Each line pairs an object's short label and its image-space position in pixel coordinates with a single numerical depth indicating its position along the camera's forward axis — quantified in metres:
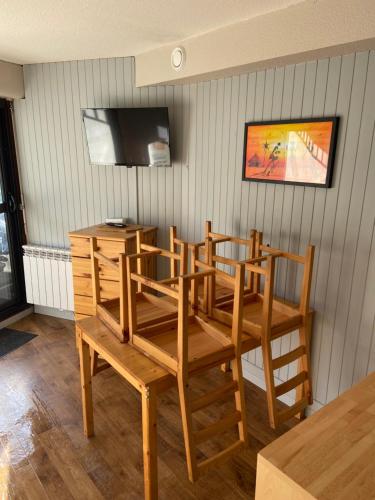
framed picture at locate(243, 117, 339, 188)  2.13
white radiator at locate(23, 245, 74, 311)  3.56
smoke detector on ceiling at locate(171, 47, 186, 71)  2.60
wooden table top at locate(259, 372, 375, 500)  0.93
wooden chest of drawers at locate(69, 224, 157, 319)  2.94
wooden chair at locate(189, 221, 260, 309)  2.31
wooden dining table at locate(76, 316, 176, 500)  1.61
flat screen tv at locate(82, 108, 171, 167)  2.97
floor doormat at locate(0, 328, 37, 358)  3.26
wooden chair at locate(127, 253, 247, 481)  1.64
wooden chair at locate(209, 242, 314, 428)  2.05
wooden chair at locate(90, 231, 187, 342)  1.88
